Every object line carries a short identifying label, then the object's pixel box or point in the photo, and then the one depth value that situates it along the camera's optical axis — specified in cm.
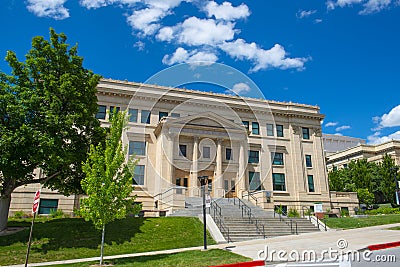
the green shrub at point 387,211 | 3519
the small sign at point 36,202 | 1199
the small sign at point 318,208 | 2572
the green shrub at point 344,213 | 3510
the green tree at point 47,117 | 1744
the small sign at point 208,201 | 1647
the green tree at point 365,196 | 4409
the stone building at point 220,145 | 3366
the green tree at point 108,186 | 1402
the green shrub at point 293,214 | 2908
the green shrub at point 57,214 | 2676
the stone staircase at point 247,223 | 2009
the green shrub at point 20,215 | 2645
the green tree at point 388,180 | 4942
